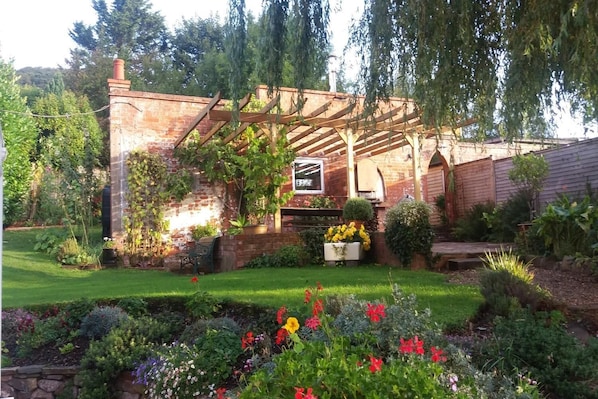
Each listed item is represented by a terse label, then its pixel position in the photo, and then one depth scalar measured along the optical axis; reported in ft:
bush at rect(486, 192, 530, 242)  34.76
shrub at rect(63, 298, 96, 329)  16.51
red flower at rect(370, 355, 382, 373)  6.27
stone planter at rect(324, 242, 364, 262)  30.17
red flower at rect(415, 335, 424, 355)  7.17
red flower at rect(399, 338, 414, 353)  7.37
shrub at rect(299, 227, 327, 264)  32.19
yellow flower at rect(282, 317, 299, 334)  7.38
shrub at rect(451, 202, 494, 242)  39.96
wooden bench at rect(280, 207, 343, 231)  39.75
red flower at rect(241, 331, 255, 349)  9.81
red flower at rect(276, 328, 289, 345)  8.59
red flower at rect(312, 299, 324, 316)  8.64
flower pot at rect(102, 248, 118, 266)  38.01
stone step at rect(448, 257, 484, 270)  25.78
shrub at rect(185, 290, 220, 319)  15.74
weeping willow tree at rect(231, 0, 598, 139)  11.76
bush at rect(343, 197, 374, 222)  32.99
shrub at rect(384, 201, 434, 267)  27.14
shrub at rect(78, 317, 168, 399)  13.21
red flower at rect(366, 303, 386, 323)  8.55
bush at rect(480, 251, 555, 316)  14.32
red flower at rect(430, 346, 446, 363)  7.46
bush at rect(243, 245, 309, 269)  30.68
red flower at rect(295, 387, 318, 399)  5.35
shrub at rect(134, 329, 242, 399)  11.27
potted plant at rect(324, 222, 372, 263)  30.22
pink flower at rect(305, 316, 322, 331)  8.13
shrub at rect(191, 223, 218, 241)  41.26
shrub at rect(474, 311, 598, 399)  10.28
